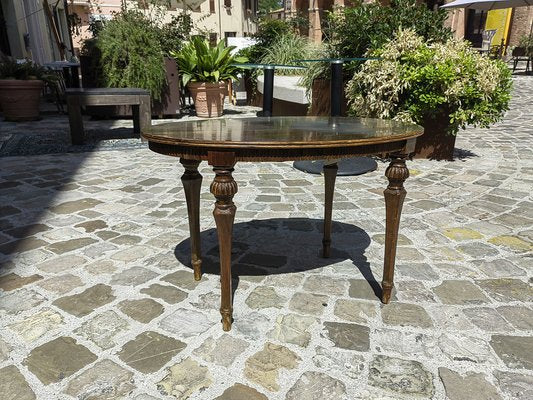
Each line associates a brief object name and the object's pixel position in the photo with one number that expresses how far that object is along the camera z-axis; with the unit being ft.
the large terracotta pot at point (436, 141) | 16.97
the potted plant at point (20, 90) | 26.20
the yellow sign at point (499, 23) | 71.97
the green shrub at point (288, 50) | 29.43
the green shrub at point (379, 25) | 17.95
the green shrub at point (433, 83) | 15.52
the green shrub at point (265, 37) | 33.82
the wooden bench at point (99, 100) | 18.86
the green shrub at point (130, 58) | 25.18
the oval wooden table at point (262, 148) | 5.34
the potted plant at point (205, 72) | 27.50
